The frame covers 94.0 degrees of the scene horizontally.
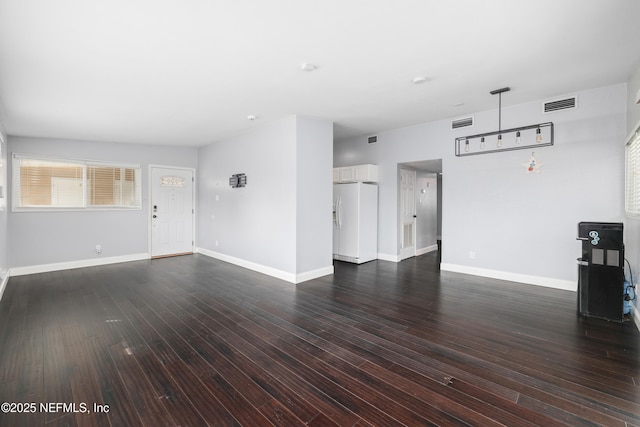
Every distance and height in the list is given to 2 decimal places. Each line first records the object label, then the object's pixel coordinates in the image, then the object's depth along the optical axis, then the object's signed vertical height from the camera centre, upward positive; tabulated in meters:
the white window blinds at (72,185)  5.74 +0.51
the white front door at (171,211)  7.21 -0.06
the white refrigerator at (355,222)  6.25 -0.29
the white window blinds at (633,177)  3.10 +0.34
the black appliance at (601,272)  3.29 -0.73
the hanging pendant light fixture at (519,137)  4.37 +1.09
